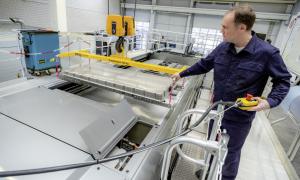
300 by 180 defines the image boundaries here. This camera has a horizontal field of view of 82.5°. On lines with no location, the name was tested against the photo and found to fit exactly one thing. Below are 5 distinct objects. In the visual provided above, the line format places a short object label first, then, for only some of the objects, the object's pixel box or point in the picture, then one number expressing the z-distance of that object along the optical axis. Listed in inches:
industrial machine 37.4
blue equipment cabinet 89.8
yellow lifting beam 72.7
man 46.6
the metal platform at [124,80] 64.5
